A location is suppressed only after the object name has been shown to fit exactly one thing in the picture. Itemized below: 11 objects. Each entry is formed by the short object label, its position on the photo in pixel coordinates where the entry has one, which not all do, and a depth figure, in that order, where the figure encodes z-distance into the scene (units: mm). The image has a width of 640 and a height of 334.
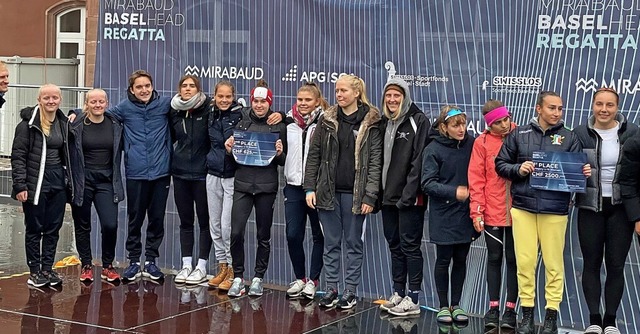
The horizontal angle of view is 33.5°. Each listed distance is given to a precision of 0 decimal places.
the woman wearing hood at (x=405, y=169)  8570
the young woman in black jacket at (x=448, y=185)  8344
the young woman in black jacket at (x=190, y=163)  9633
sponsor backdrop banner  8469
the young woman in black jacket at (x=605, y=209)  7859
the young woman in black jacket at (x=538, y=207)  7996
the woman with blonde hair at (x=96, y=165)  9562
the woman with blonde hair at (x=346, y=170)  8805
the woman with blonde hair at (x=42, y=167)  9383
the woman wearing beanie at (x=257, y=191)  9273
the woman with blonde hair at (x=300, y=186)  9195
